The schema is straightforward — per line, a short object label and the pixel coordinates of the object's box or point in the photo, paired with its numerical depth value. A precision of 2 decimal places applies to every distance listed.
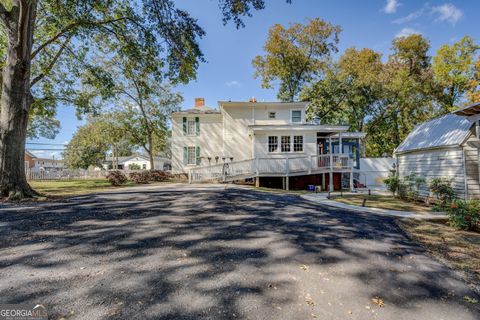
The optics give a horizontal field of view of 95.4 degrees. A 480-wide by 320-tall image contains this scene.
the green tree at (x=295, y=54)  24.09
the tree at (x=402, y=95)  23.55
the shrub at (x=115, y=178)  14.91
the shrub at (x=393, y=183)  12.10
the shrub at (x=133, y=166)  50.07
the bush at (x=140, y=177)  17.58
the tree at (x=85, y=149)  34.46
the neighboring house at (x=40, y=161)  45.42
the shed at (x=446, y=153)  8.84
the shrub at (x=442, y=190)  8.90
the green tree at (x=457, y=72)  21.36
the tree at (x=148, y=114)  24.28
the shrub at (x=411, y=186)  10.59
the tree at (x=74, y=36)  7.97
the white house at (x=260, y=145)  14.61
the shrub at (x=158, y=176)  19.11
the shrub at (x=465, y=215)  5.98
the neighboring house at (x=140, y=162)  52.91
